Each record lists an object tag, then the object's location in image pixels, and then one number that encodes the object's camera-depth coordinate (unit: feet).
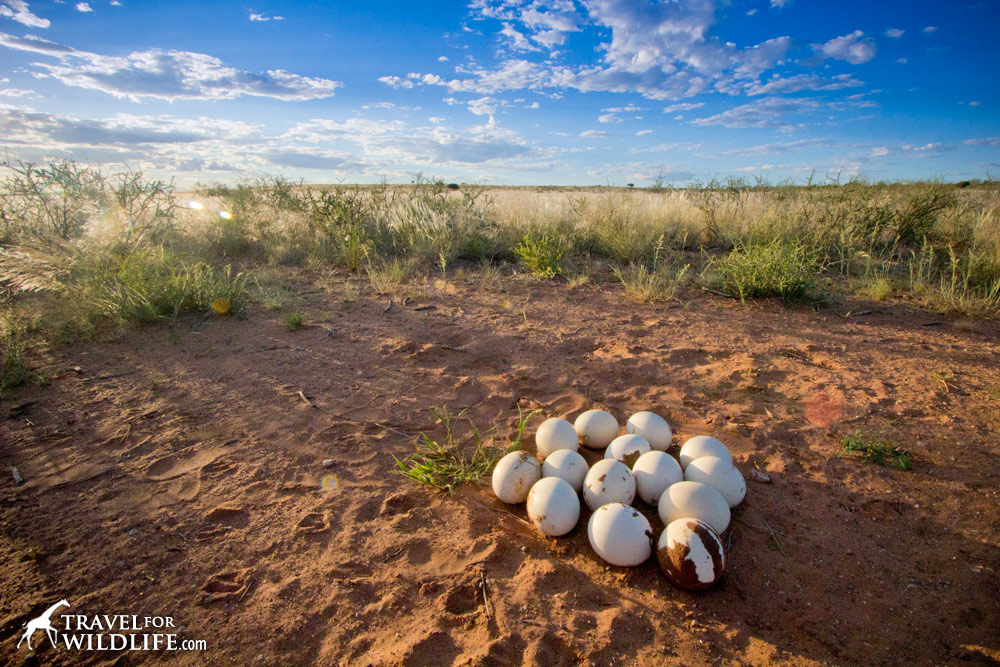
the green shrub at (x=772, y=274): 16.43
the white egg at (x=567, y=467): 7.90
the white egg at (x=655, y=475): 7.68
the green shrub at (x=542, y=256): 20.98
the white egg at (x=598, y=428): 9.21
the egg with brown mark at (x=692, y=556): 6.24
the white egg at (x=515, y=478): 7.95
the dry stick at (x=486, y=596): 6.15
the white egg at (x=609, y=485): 7.43
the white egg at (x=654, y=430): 8.87
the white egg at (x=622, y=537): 6.62
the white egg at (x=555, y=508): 7.22
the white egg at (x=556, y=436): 8.80
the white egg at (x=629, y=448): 8.26
